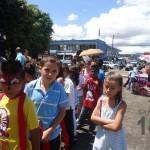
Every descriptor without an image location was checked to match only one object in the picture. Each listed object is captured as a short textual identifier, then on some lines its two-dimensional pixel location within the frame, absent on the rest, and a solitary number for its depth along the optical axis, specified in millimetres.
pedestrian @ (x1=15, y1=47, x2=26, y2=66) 6082
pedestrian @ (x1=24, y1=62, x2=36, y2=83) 2324
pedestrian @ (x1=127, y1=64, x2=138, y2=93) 9320
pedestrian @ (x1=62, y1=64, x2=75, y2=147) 3008
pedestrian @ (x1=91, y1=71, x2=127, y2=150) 1812
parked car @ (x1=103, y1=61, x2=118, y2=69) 31638
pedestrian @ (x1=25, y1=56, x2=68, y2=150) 1649
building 43175
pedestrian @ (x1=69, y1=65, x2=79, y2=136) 3391
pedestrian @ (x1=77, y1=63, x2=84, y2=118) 3929
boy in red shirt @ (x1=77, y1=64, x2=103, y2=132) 3659
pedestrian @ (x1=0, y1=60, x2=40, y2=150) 1250
